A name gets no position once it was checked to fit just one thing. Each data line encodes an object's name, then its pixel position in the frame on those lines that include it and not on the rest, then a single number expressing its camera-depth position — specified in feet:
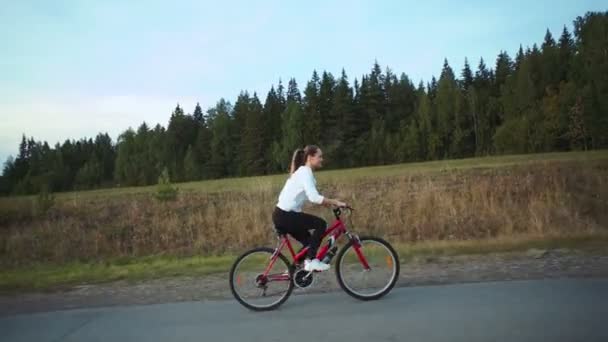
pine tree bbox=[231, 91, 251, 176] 324.19
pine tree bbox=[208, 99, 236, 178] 334.44
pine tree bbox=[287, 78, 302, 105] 402.35
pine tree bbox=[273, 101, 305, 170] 298.97
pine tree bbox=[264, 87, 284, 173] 312.29
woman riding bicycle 21.33
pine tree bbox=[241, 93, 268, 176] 316.81
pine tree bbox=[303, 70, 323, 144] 312.91
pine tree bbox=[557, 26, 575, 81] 263.90
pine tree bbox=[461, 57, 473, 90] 376.89
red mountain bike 21.36
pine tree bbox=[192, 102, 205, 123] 416.05
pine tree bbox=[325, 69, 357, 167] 293.84
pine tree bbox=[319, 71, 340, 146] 312.50
